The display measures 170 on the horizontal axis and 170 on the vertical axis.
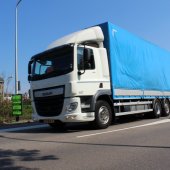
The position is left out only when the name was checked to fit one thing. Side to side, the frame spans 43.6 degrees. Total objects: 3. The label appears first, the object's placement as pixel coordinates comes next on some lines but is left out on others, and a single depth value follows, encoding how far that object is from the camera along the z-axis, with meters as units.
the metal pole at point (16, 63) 15.11
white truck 7.28
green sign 12.19
